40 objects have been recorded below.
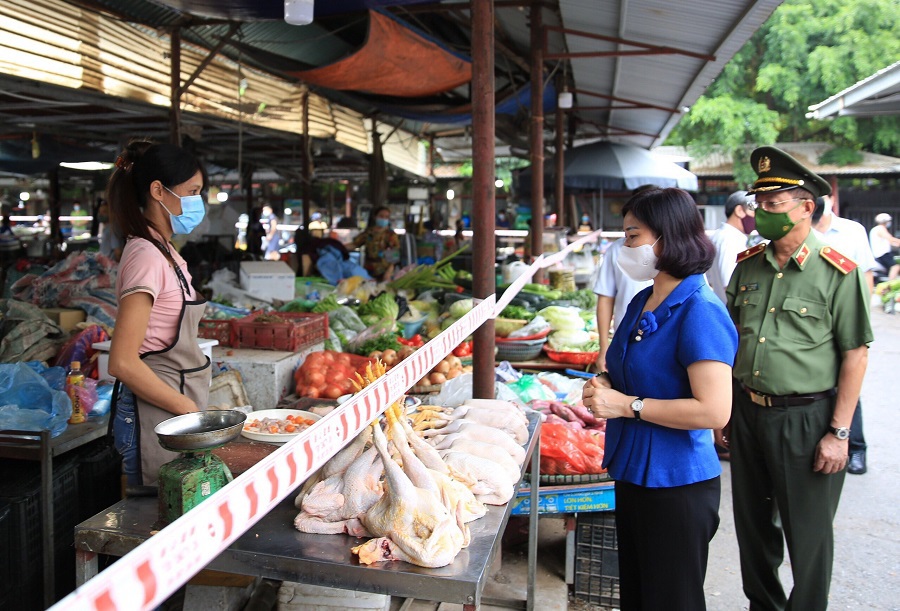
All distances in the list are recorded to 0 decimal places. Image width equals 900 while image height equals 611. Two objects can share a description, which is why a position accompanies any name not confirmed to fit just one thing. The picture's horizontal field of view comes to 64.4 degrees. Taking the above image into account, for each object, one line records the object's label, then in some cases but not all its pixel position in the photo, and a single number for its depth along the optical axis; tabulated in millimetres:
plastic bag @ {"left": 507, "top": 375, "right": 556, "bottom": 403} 5236
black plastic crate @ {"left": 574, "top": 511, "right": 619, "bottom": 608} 4082
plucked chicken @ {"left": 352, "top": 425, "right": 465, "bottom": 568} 2080
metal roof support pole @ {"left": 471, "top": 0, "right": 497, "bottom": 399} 4336
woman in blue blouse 2453
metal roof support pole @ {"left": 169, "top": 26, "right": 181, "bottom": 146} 7922
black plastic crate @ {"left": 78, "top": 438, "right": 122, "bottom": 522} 3736
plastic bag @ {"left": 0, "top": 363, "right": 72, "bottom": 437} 3576
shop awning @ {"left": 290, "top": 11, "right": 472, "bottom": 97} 7008
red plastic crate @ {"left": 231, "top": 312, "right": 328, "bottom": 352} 5344
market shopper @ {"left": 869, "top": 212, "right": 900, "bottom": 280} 15317
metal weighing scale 2004
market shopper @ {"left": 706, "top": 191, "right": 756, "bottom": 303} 5711
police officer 3146
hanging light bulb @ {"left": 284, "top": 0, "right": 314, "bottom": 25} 4797
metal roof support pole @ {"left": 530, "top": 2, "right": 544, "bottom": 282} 8867
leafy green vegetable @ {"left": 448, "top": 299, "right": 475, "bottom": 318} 6840
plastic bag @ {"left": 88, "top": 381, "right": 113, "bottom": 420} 4070
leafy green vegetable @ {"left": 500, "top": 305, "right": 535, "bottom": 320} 7285
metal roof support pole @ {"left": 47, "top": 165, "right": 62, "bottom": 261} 14627
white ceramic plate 3113
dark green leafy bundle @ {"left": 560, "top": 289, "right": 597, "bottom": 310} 8547
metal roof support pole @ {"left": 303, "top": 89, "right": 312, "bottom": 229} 11250
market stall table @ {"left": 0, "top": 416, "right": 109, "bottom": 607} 3229
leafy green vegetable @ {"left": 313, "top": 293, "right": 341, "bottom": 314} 7020
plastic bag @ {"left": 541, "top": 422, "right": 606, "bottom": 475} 4031
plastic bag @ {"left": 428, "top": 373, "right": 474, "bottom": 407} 4555
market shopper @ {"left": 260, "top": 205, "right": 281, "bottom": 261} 18562
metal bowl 1991
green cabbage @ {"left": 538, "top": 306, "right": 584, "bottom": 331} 6938
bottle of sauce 3919
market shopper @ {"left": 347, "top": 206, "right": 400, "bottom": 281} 10555
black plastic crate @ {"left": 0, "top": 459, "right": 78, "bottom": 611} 3219
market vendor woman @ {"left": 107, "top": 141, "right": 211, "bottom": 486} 2518
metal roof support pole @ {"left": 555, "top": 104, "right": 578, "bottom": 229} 12412
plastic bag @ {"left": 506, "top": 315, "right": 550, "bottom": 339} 6694
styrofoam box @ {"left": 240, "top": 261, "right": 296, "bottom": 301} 7688
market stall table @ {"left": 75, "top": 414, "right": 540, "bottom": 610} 2027
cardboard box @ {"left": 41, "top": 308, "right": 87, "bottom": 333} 5719
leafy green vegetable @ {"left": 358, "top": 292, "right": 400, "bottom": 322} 7125
